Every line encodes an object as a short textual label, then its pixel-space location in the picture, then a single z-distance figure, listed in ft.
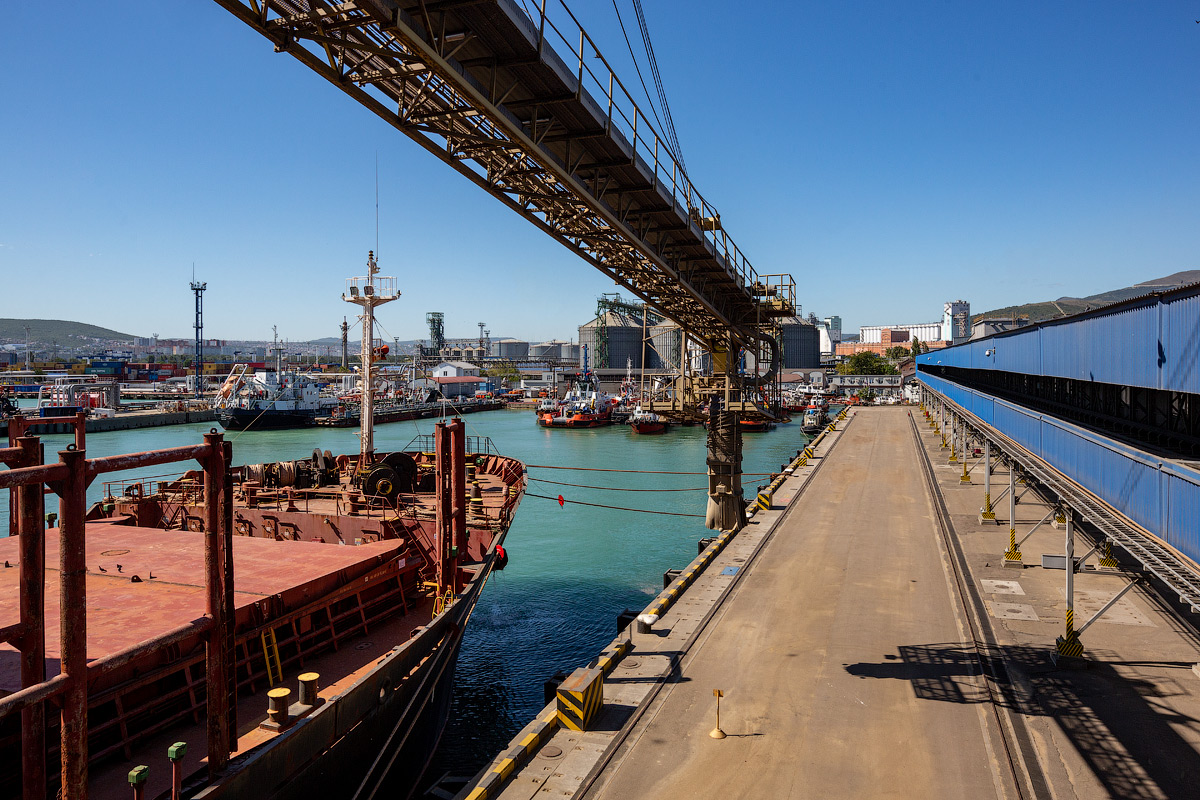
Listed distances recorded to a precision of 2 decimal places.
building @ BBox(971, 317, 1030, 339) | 183.79
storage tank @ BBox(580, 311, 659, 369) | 527.40
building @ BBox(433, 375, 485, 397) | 474.08
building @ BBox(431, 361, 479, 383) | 563.73
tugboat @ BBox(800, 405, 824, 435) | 254.47
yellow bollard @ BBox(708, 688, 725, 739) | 34.68
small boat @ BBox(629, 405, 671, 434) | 258.57
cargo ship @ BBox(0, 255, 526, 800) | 19.98
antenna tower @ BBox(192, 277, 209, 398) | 425.28
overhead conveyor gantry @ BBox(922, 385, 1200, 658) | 30.60
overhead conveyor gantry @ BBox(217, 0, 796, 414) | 28.40
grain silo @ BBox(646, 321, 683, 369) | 514.68
